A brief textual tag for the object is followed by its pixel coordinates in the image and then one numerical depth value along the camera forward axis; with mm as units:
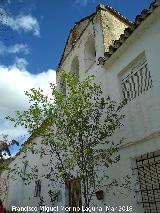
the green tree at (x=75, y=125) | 4680
